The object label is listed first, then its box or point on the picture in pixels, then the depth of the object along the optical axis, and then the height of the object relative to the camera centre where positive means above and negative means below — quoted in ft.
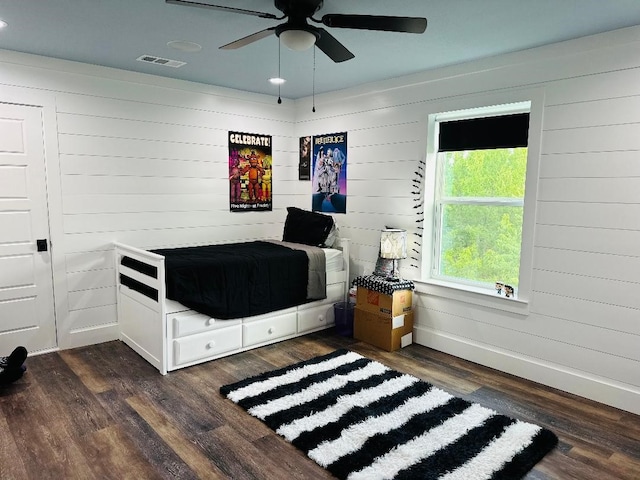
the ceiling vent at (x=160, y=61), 11.23 +3.30
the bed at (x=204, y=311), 10.71 -3.39
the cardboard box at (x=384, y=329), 12.32 -4.05
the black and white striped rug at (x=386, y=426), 7.23 -4.54
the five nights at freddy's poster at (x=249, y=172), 15.08 +0.54
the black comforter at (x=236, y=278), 10.80 -2.43
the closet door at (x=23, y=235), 11.05 -1.31
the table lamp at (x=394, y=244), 12.64 -1.58
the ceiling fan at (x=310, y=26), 6.83 +2.65
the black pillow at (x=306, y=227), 14.29 -1.31
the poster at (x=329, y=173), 14.94 +0.53
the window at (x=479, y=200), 10.84 -0.27
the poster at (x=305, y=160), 16.11 +1.04
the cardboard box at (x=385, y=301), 12.21 -3.23
